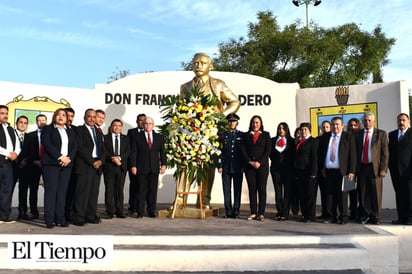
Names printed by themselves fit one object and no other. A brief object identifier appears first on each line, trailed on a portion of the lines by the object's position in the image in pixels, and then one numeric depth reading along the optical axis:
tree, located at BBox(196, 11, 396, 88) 19.89
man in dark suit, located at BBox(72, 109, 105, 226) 6.10
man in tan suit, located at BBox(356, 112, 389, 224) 6.39
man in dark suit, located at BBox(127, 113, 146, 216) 7.24
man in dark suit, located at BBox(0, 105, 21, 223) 6.21
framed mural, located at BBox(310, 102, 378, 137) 9.13
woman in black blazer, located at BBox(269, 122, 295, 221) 6.82
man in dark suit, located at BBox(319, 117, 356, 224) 6.45
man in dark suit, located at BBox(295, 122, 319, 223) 6.63
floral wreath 6.89
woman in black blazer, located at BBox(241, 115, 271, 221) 6.70
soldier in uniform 6.95
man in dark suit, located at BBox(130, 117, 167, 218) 7.04
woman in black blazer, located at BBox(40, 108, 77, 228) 5.78
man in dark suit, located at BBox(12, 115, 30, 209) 6.57
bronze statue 7.54
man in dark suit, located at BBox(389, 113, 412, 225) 6.23
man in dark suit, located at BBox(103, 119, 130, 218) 6.95
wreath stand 7.04
